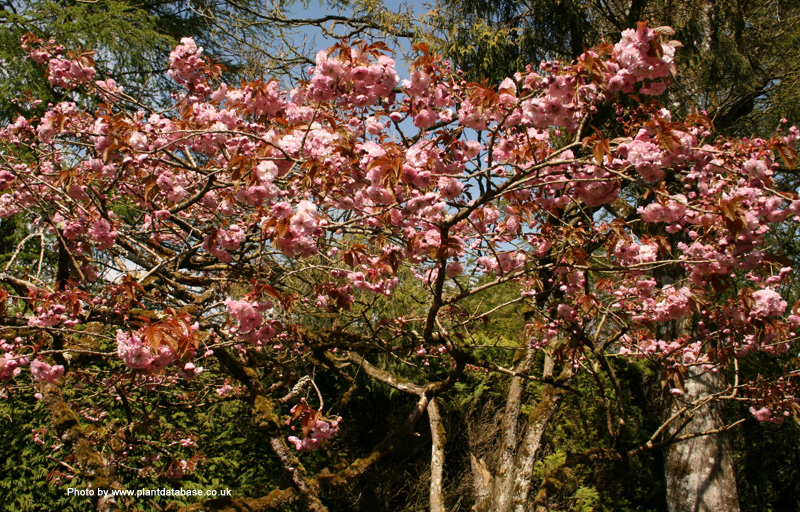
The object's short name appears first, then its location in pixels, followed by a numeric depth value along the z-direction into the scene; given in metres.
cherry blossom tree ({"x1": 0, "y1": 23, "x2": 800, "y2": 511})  1.62
